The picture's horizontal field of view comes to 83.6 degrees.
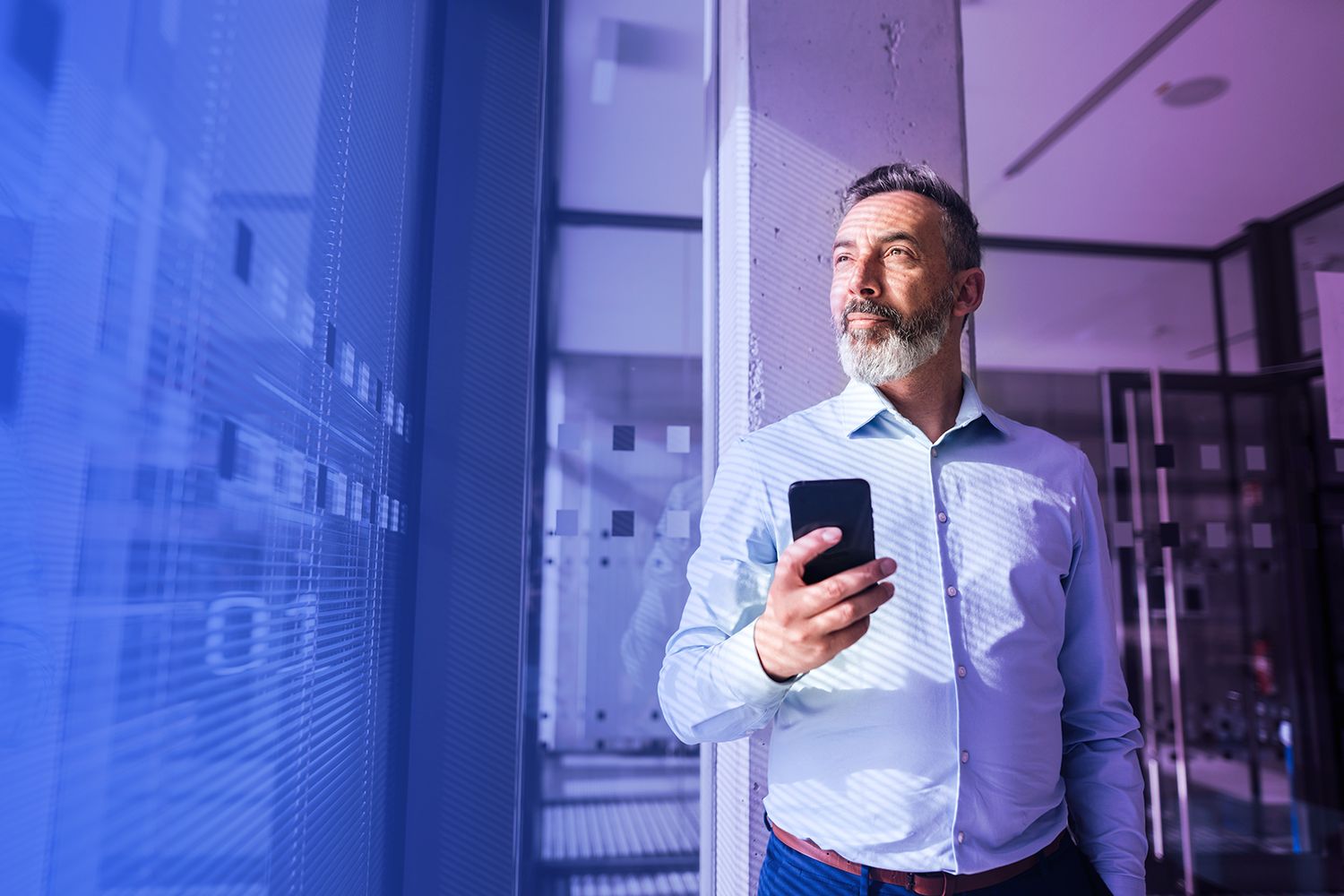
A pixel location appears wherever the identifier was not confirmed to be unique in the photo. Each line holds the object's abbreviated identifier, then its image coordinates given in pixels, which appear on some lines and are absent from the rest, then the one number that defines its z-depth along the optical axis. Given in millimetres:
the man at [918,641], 1121
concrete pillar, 1663
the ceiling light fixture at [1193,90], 3096
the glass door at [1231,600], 3273
